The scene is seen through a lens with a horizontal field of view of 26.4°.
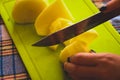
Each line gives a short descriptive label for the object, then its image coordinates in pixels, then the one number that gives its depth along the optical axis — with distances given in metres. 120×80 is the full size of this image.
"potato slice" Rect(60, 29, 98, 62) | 0.68
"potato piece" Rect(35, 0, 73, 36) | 0.76
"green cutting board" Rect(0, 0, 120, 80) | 0.69
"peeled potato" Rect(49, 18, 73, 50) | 0.73
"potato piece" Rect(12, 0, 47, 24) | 0.78
